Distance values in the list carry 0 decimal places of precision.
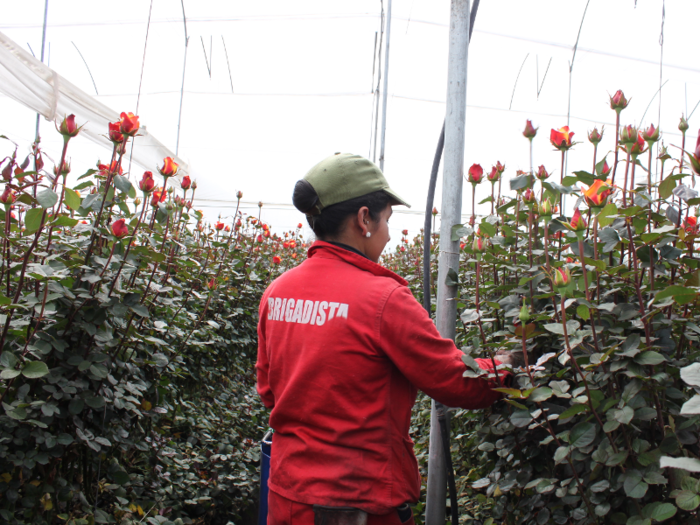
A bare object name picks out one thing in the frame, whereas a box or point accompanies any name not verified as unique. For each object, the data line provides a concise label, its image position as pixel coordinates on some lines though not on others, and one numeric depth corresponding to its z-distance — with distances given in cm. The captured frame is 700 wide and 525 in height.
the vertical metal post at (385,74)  494
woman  104
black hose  125
